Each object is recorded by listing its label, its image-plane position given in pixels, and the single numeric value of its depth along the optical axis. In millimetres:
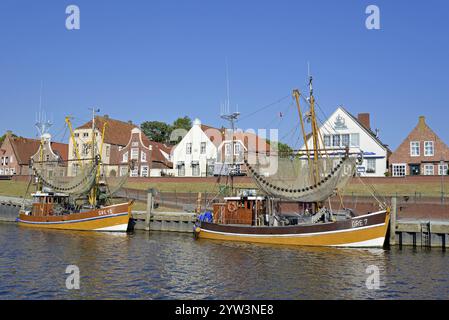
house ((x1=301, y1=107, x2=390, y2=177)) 60219
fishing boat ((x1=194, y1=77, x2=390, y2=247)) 32344
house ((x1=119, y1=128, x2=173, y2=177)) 76062
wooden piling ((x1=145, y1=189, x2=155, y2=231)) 43938
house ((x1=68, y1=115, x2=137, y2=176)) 81812
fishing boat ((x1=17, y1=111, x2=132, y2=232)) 42906
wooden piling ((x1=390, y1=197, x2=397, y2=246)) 33656
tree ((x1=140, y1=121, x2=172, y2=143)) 111125
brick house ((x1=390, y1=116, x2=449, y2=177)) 56938
